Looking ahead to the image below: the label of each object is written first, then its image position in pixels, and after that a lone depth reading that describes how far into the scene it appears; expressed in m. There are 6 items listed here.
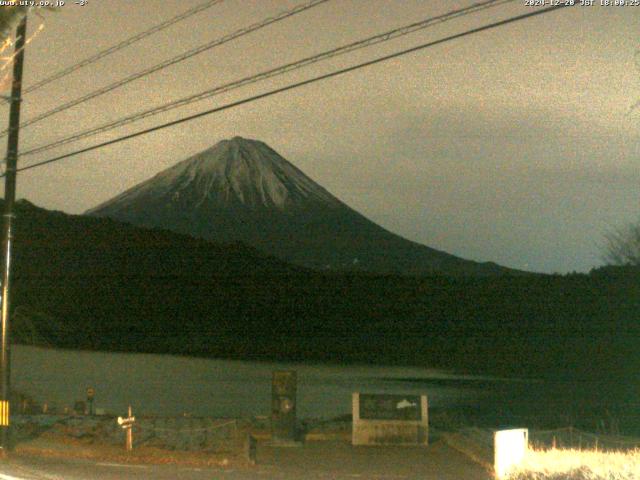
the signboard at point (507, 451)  13.59
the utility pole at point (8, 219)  17.98
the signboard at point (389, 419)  19.34
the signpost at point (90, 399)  30.47
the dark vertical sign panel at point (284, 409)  19.03
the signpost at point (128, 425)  18.80
